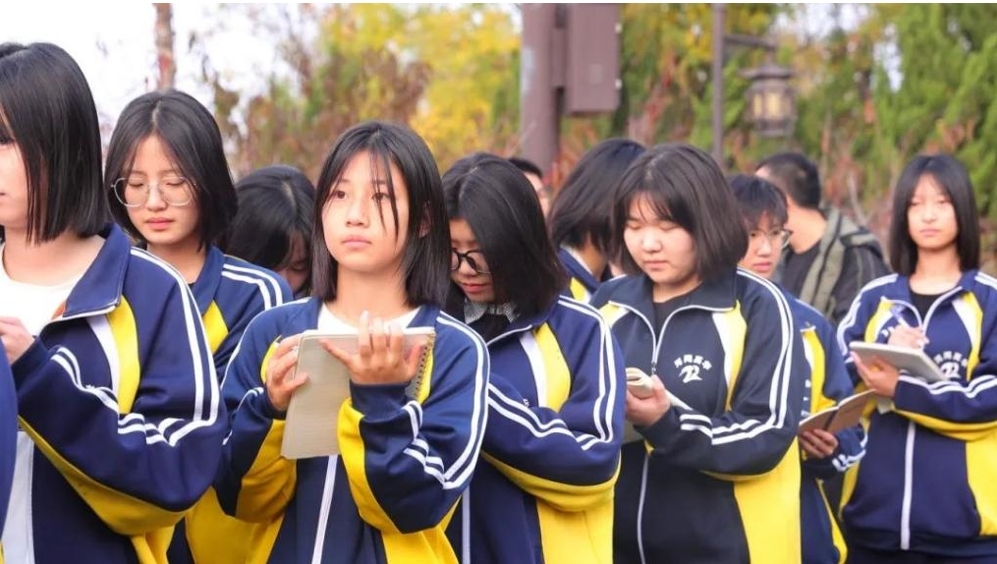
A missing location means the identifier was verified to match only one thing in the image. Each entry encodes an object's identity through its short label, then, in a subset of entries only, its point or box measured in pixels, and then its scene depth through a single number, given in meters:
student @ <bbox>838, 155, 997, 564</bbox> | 6.18
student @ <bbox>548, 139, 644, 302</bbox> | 5.88
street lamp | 15.85
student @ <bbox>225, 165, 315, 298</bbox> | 5.12
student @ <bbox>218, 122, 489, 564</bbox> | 3.32
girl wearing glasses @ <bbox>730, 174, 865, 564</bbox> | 5.66
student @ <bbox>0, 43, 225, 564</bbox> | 3.18
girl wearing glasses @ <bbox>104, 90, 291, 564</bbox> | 4.40
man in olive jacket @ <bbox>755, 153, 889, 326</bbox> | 7.73
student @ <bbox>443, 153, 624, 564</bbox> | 4.02
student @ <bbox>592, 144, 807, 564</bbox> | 4.88
